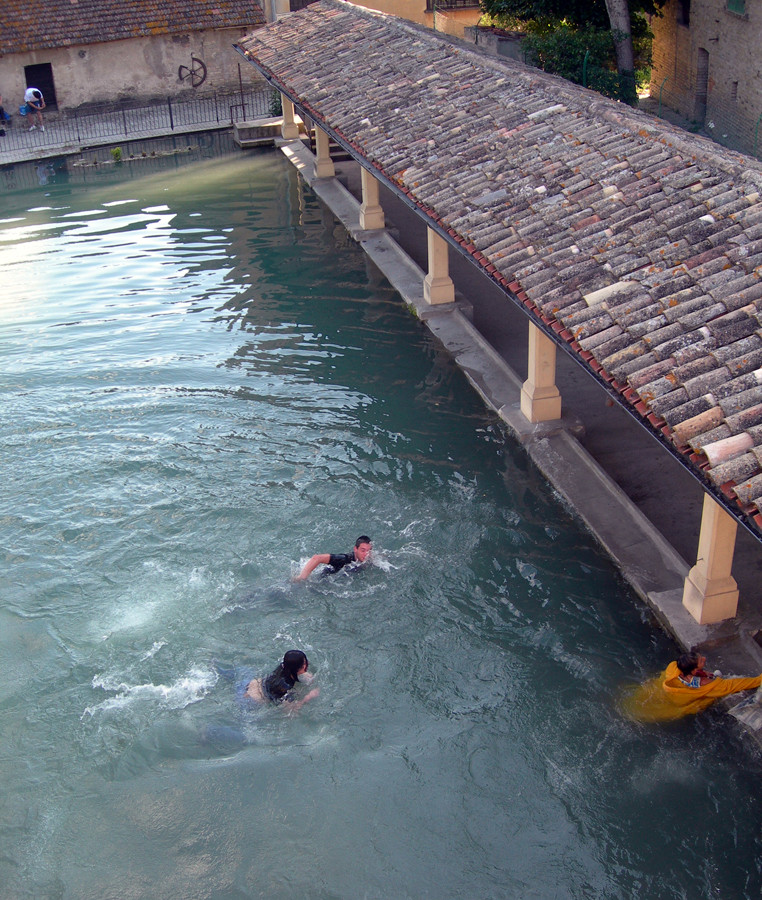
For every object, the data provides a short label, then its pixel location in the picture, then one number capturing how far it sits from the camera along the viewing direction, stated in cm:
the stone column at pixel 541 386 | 1327
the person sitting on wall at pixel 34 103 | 3078
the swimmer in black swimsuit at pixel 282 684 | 949
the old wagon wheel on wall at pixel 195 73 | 3362
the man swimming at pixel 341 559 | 1110
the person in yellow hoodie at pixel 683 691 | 911
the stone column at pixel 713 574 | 950
